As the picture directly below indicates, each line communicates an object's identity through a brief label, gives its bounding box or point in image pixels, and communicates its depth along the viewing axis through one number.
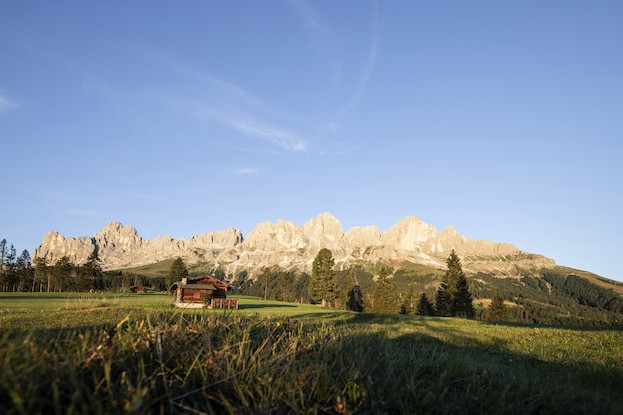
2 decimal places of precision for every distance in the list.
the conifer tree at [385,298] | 80.38
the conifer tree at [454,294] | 61.88
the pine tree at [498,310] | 70.25
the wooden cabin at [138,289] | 123.09
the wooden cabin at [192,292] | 53.84
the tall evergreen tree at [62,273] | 108.88
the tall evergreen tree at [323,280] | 84.25
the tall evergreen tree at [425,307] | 80.39
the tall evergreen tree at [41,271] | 113.88
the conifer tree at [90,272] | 102.00
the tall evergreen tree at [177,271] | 107.81
